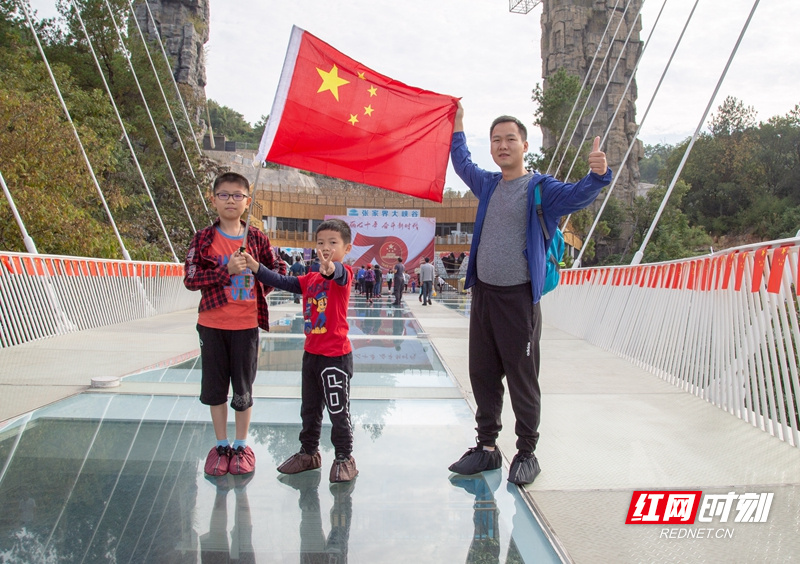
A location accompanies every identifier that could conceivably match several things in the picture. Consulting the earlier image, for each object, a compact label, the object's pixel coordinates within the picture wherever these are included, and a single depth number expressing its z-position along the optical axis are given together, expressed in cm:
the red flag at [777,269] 366
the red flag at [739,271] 421
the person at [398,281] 1706
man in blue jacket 282
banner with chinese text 3253
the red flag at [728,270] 443
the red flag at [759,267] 391
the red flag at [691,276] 516
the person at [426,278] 1716
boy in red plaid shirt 286
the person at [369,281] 1884
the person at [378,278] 2127
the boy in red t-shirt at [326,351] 289
